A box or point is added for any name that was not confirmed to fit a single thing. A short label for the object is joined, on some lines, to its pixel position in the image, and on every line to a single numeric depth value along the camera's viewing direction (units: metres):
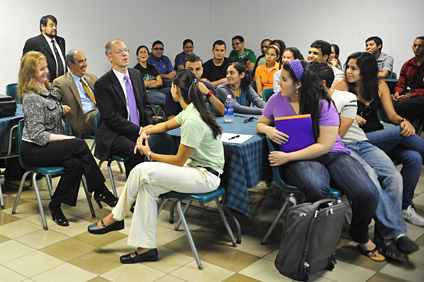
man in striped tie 4.46
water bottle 3.81
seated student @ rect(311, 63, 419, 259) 2.98
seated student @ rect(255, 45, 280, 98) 5.84
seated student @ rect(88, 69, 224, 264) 2.83
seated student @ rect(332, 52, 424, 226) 3.48
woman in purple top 2.88
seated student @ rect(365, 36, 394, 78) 6.85
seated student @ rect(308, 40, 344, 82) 4.69
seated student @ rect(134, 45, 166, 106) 7.23
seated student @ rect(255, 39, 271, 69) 8.21
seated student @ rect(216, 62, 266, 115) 4.40
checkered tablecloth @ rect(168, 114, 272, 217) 3.02
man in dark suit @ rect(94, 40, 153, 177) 3.85
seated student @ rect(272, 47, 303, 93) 5.09
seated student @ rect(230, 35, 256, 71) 8.25
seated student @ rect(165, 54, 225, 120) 4.03
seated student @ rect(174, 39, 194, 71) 8.32
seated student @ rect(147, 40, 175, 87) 7.77
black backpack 2.62
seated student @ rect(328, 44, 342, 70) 5.93
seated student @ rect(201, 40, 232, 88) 7.10
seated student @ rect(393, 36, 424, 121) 5.74
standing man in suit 6.05
